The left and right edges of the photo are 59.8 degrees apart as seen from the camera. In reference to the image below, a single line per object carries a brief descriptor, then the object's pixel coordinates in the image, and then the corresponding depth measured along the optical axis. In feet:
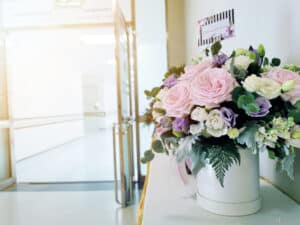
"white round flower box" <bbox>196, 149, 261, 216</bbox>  2.68
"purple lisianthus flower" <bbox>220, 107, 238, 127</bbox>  2.34
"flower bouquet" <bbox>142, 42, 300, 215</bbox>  2.33
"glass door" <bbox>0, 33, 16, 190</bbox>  13.58
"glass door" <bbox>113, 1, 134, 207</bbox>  9.42
